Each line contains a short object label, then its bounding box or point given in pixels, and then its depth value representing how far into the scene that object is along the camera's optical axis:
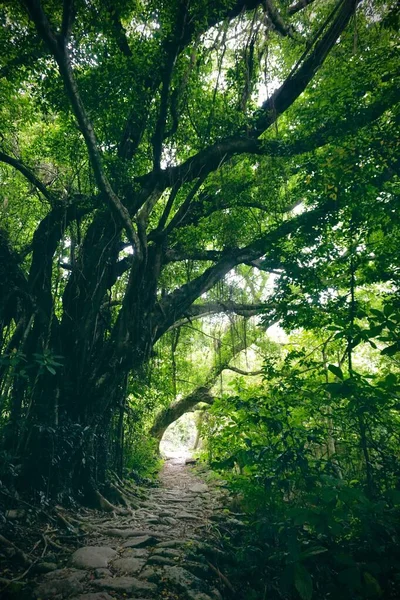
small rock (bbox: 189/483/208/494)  6.55
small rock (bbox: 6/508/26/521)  3.13
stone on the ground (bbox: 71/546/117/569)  2.53
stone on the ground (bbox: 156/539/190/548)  2.98
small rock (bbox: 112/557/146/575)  2.47
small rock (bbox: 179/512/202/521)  4.16
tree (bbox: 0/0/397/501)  3.89
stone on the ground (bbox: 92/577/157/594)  2.16
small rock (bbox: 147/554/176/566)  2.59
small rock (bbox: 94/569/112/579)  2.35
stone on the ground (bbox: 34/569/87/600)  2.05
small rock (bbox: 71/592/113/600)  2.02
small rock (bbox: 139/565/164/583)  2.32
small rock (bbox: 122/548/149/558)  2.78
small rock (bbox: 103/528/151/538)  3.38
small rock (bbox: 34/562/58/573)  2.39
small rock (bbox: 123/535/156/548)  3.06
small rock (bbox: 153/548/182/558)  2.75
